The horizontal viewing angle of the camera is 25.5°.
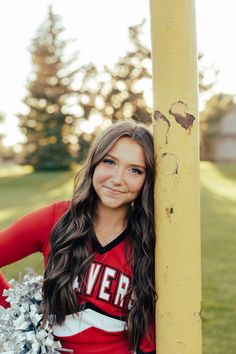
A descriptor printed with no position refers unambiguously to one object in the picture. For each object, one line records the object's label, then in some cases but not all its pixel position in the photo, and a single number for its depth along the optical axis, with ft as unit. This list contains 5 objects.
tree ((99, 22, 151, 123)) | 137.90
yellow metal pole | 4.83
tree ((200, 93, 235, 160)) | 182.70
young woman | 6.05
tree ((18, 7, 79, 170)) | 134.82
